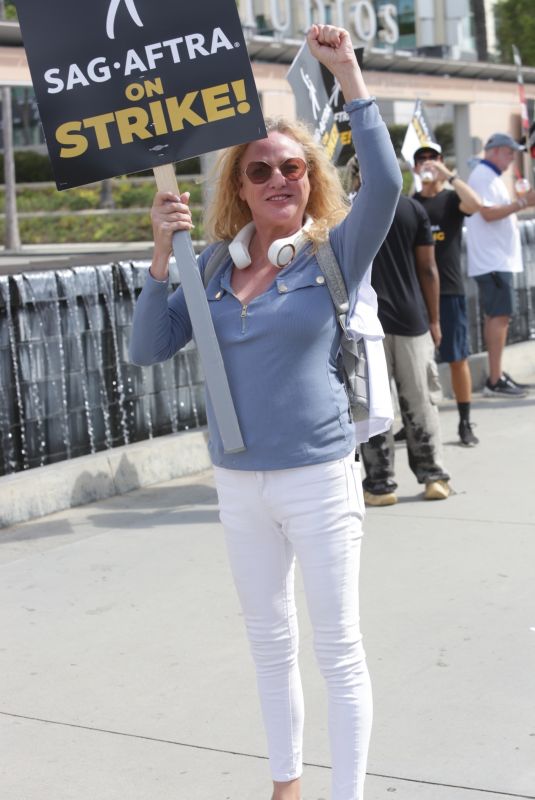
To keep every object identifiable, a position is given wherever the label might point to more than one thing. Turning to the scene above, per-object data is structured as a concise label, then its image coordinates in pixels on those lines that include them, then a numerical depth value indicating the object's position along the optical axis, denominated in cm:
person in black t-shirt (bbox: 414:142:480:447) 1506
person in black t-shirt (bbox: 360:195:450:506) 1227
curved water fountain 1310
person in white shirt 1779
